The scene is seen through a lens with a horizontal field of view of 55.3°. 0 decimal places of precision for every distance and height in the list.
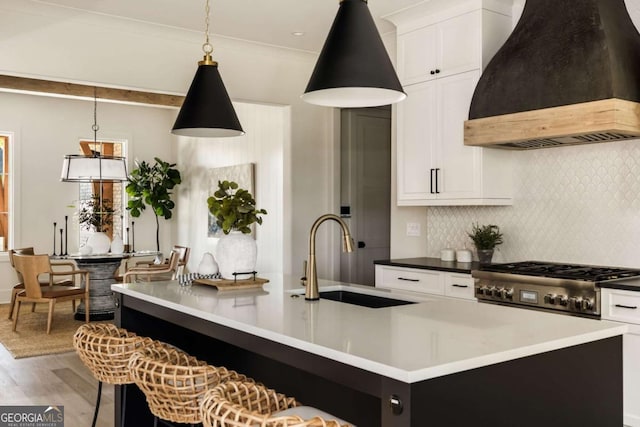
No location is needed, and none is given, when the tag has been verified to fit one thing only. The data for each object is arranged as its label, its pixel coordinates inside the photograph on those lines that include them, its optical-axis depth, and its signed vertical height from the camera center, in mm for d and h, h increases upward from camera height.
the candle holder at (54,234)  8805 -285
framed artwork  7445 +497
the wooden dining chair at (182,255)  7613 -509
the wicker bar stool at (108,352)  2521 -572
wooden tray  2910 -333
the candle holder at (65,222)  8895 -111
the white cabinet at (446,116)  4277 +747
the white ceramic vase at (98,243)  7215 -336
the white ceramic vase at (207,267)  3158 -269
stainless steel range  3338 -403
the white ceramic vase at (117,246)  7371 -374
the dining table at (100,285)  7148 -825
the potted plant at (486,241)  4449 -185
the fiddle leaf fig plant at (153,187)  9156 +423
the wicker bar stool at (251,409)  1562 -552
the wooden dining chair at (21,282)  7003 -789
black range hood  3410 +816
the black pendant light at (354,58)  2262 +595
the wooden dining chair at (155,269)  6977 -642
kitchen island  1546 -402
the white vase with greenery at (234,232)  3068 -86
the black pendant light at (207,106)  3170 +572
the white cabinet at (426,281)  4121 -472
